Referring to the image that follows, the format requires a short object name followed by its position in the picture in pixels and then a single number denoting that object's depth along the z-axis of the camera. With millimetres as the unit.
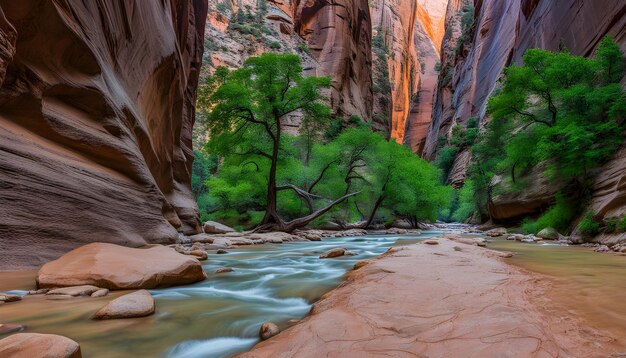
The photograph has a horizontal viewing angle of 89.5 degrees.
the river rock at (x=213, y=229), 18156
